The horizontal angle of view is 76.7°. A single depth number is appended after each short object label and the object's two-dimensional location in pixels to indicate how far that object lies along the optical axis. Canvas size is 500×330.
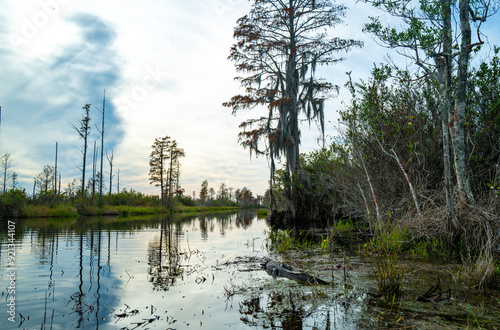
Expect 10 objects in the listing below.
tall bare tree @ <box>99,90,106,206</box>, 34.72
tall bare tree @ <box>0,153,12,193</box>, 36.69
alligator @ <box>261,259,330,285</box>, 5.30
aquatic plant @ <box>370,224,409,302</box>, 4.31
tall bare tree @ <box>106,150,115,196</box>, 40.01
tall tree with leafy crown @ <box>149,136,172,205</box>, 46.50
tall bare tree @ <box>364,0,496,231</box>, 6.46
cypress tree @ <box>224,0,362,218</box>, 17.22
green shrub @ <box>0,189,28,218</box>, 22.18
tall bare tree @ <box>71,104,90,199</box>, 33.03
